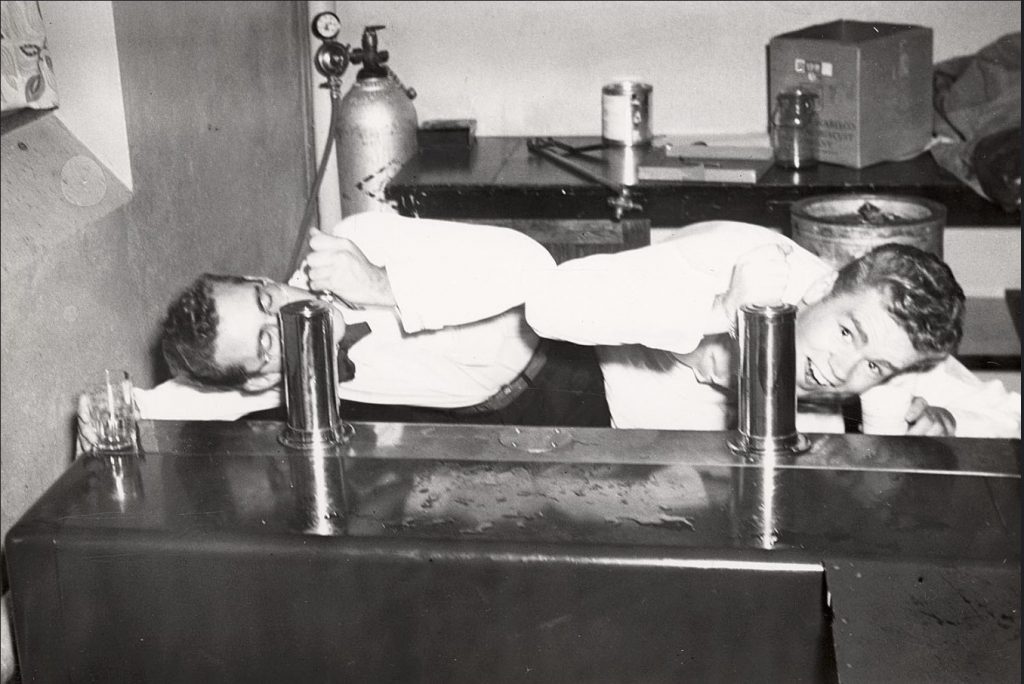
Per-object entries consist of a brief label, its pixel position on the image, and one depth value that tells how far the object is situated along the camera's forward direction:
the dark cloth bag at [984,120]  2.79
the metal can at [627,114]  3.23
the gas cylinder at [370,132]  3.17
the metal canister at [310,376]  1.33
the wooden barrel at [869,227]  2.44
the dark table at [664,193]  2.88
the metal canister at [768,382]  1.26
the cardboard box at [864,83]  2.95
